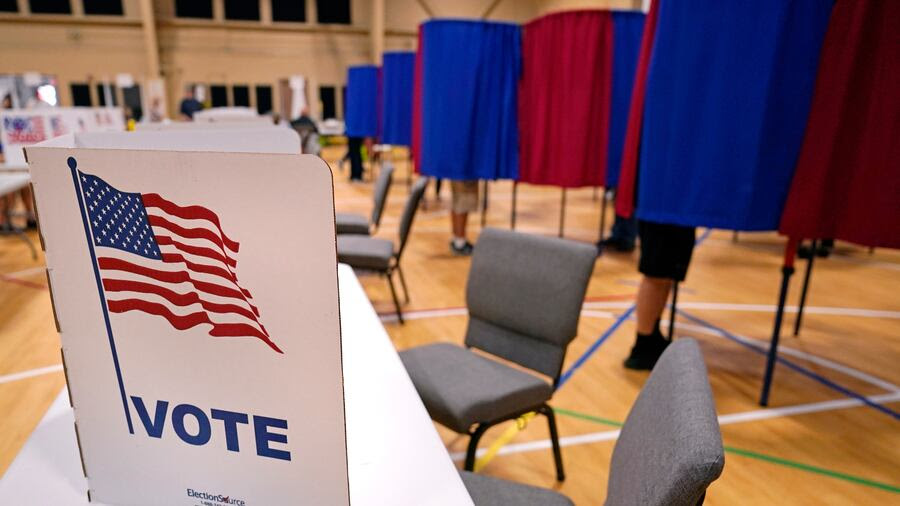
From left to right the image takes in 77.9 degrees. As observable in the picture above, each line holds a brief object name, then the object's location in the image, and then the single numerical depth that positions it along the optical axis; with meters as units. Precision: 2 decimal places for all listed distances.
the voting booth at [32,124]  4.96
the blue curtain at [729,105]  2.02
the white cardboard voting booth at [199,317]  0.62
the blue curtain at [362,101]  8.23
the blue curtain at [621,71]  4.08
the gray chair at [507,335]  1.71
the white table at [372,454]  0.85
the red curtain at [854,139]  1.94
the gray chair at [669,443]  0.71
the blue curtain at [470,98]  4.25
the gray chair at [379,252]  3.22
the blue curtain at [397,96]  6.74
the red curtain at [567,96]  4.07
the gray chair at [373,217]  3.90
